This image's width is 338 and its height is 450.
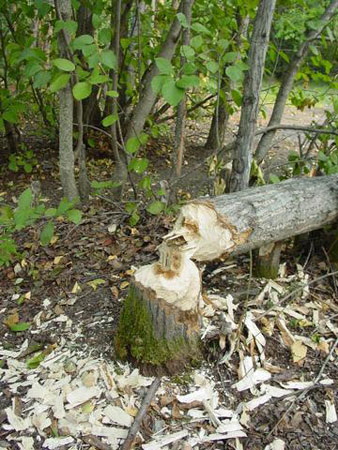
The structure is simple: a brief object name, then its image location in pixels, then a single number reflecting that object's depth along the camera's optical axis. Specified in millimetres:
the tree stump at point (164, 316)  1869
